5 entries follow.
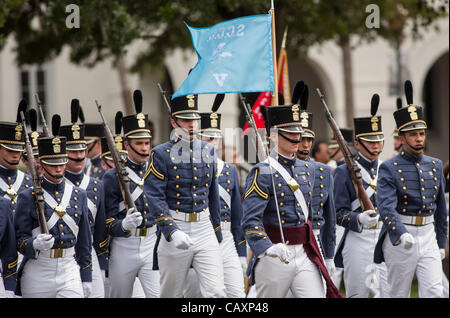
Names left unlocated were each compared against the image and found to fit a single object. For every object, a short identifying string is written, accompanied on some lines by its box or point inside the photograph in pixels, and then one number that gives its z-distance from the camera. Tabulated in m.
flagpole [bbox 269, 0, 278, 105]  16.84
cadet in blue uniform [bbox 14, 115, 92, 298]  14.71
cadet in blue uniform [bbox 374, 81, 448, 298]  16.41
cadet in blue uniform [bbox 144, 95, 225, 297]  15.55
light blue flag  16.36
